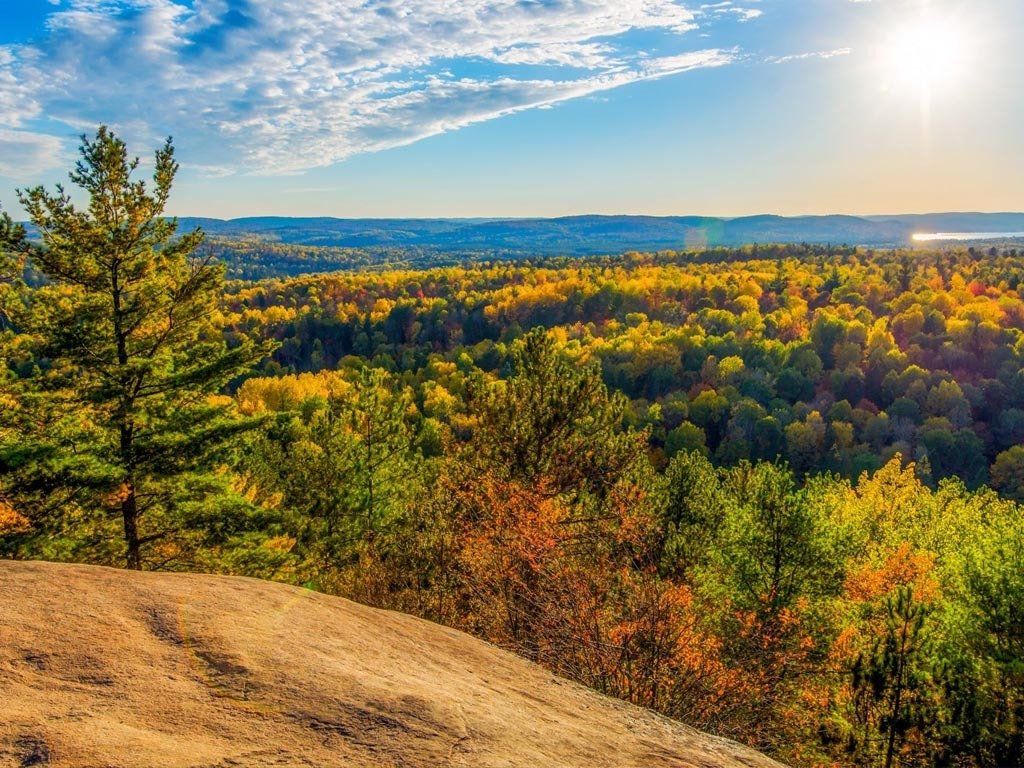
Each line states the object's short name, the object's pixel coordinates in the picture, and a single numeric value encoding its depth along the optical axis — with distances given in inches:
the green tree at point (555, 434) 730.8
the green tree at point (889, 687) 644.1
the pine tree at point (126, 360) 512.1
